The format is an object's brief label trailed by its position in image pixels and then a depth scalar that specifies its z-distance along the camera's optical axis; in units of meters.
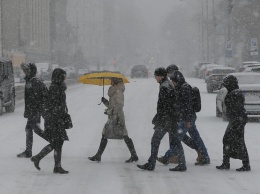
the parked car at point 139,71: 83.20
